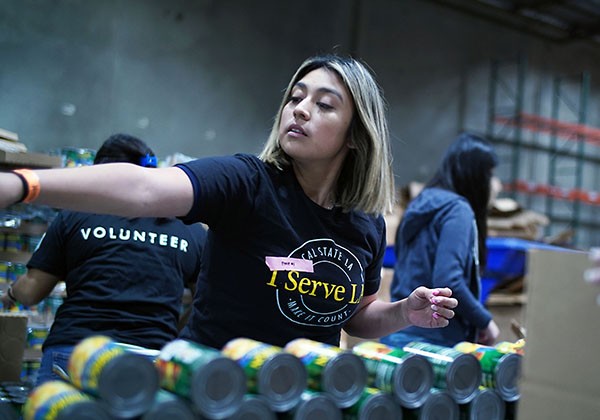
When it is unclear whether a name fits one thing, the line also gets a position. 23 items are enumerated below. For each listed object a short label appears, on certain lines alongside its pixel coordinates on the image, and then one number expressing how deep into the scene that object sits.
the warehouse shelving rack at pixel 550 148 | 8.69
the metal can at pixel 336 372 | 1.13
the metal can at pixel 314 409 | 1.07
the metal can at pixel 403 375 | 1.19
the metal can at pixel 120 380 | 0.95
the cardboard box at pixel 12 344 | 2.20
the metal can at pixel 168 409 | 0.95
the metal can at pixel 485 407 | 1.28
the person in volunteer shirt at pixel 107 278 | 2.25
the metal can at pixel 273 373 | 1.06
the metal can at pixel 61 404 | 0.91
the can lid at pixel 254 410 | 1.01
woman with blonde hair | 1.48
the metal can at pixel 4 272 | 3.26
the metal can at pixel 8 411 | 1.35
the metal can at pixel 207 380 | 0.99
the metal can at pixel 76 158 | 3.57
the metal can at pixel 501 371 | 1.33
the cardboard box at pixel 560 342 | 1.08
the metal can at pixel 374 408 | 1.13
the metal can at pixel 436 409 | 1.21
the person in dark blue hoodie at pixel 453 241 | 2.61
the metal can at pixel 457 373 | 1.26
